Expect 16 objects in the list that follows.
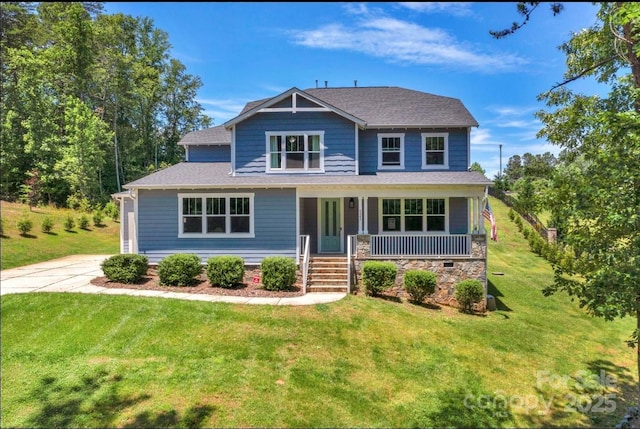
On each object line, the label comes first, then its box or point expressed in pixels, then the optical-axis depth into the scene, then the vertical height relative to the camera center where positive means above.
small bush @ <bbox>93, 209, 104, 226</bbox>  22.15 -0.34
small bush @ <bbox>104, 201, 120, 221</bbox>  24.28 +0.14
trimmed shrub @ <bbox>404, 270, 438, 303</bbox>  10.33 -2.21
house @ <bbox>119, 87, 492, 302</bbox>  11.48 +0.61
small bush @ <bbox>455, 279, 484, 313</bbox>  10.16 -2.48
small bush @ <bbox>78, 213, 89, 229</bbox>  20.92 -0.51
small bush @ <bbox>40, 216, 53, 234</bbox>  18.38 -0.66
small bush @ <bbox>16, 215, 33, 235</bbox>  16.91 -0.61
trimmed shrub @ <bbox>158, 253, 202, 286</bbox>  10.58 -1.83
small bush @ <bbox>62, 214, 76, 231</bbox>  19.86 -0.66
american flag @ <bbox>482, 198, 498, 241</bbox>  18.88 -0.33
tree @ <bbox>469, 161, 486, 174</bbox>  49.10 +6.90
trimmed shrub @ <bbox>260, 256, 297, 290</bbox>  10.30 -1.87
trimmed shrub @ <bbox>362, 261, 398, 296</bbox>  10.48 -1.99
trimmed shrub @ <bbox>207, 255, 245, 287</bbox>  10.47 -1.86
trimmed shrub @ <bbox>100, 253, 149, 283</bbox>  10.65 -1.76
